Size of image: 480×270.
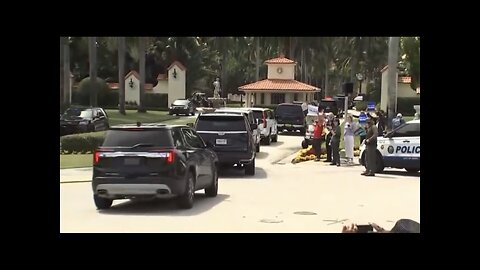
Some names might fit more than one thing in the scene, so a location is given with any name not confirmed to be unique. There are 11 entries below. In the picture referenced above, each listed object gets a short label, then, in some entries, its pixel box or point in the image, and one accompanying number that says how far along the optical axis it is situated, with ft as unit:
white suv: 103.60
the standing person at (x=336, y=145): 74.90
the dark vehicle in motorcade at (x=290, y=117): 131.85
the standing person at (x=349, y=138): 76.13
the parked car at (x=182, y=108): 193.36
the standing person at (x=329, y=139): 78.12
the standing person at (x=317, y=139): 79.77
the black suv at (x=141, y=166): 40.50
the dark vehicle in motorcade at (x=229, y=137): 63.41
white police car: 65.10
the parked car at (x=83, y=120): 105.50
